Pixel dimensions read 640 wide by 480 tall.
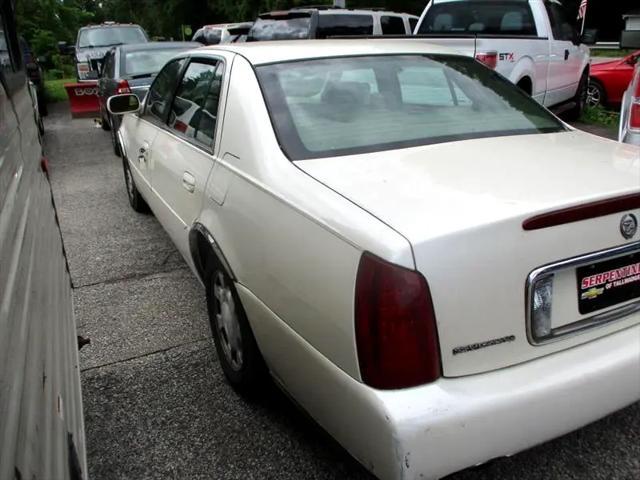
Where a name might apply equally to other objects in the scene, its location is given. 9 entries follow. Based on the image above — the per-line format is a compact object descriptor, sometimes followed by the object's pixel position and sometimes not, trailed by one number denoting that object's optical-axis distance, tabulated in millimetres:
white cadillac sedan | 1795
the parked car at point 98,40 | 14352
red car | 11117
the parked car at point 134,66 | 8430
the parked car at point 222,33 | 16531
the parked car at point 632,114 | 4574
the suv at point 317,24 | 9961
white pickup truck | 7246
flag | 10941
